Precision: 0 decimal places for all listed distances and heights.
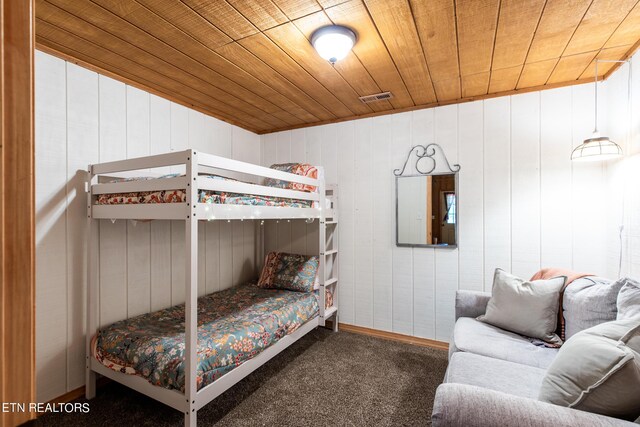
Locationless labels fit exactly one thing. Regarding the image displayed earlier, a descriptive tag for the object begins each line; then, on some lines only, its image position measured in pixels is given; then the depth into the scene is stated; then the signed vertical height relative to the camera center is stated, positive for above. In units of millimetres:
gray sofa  1085 -780
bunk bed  1668 -623
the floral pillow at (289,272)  3099 -591
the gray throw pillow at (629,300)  1418 -420
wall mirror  2922 +139
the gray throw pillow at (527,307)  1960 -619
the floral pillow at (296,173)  2795 +389
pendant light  2025 +422
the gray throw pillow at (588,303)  1670 -517
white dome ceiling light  1777 +1021
